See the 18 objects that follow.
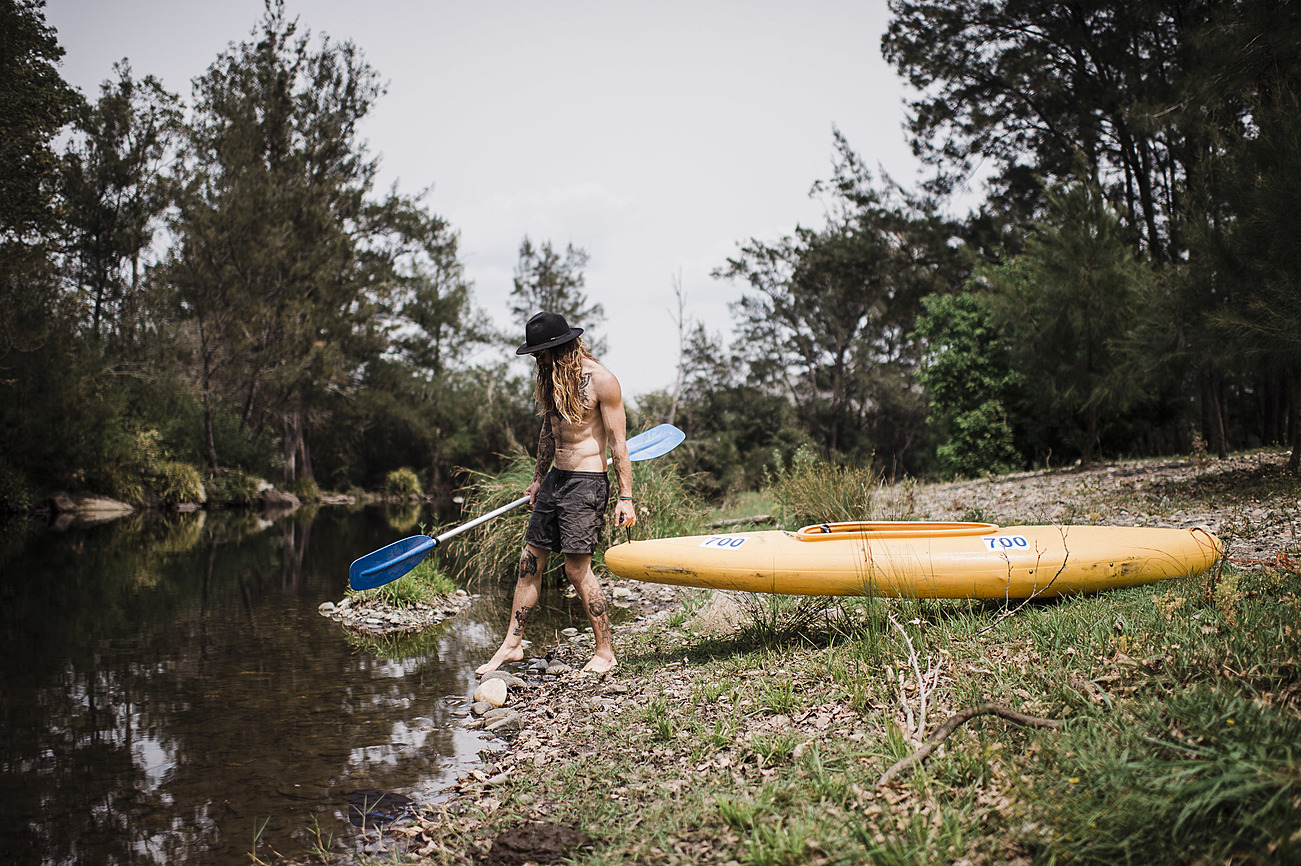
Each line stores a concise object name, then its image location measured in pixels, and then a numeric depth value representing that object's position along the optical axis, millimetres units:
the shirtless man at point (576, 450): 4070
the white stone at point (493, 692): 3990
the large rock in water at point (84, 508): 16281
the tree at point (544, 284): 33969
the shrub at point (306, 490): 24844
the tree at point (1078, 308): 11273
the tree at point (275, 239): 20984
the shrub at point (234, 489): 20547
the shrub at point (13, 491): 14953
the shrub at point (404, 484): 27500
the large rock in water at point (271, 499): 21562
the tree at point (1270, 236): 6758
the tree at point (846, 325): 22531
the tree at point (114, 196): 20625
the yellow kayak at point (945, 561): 3797
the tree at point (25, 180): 12914
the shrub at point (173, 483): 18781
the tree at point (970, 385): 15805
